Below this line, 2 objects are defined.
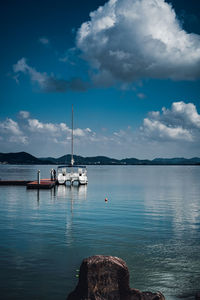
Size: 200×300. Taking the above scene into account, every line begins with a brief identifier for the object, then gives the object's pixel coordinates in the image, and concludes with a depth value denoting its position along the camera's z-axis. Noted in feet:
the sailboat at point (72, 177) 189.37
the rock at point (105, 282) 27.37
